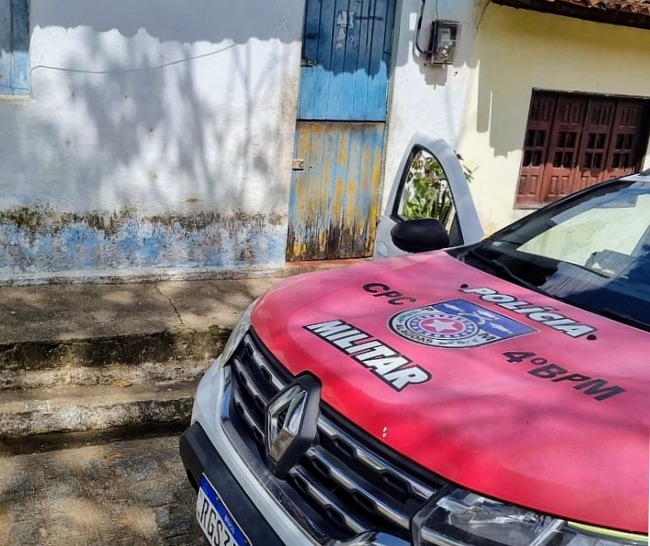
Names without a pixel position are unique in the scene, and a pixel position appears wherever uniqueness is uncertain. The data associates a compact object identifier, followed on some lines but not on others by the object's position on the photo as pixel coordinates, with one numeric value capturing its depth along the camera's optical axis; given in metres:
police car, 1.73
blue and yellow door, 6.01
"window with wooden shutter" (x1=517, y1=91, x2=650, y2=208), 7.34
